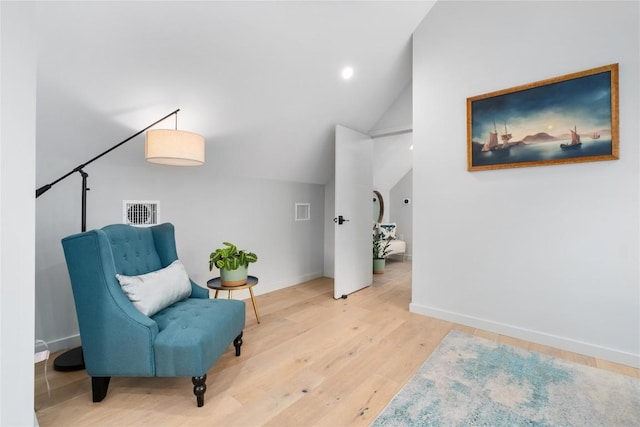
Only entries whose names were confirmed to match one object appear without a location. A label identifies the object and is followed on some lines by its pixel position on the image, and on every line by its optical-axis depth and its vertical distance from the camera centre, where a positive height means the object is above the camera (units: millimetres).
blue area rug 1551 -1036
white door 3547 +70
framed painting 2172 +751
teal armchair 1590 -634
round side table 2496 -583
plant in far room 4965 -680
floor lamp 1992 +443
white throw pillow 1733 -446
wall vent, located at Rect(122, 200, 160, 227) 2566 +40
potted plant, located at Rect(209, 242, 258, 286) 2506 -402
